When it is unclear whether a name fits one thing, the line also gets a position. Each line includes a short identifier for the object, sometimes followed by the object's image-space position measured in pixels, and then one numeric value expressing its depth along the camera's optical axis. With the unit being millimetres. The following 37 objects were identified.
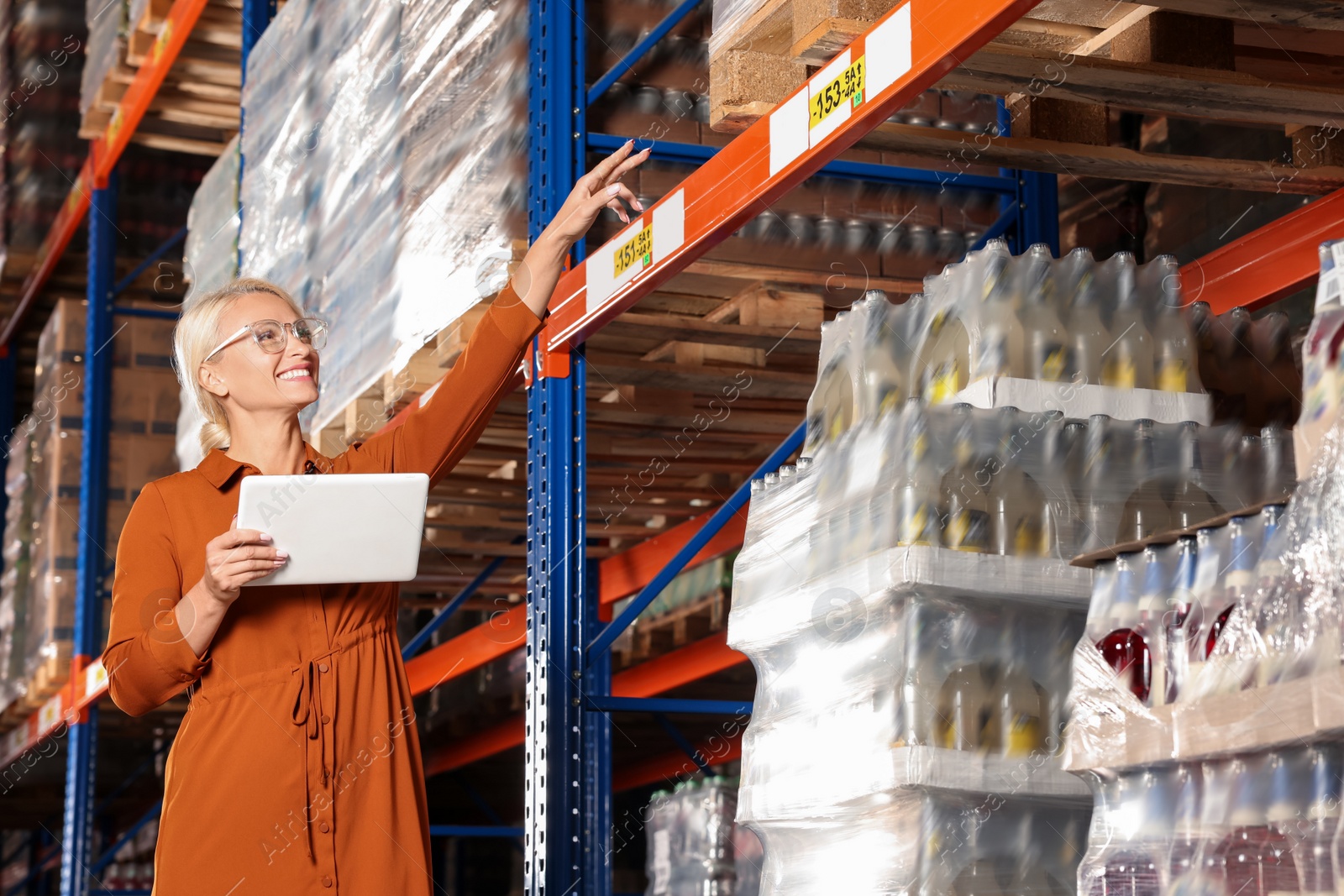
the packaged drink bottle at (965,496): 2605
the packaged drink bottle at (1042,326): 2838
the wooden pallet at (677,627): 7496
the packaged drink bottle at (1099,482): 2680
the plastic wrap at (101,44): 9227
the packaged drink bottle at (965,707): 2568
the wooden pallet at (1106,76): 2916
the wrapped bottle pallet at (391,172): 4418
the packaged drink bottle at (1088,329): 2875
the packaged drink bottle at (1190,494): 2732
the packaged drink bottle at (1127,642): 2219
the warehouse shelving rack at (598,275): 2875
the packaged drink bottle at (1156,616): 2148
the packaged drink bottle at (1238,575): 2053
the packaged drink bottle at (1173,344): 2951
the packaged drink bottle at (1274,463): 2793
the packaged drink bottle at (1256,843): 1926
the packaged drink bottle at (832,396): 3072
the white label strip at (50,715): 9711
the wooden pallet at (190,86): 8625
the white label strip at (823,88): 2945
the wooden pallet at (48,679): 9453
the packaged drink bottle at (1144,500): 2705
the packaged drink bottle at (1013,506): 2629
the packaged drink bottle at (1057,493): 2637
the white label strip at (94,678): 8523
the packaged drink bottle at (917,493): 2574
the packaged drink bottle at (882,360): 2986
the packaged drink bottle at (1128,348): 2898
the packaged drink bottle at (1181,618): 2131
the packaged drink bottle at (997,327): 2773
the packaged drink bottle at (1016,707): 2602
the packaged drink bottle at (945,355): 2883
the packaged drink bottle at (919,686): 2553
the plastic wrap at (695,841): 5875
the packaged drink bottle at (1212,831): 2014
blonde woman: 2516
